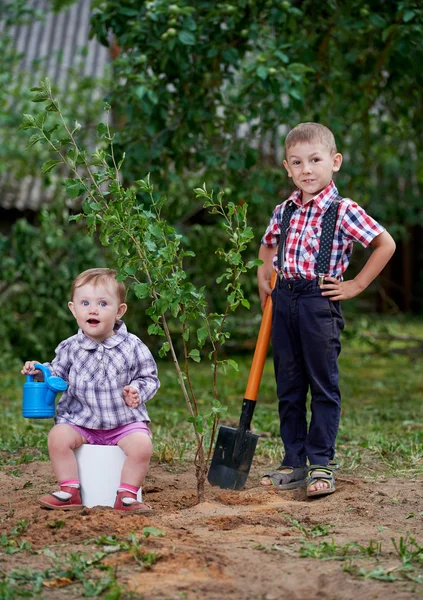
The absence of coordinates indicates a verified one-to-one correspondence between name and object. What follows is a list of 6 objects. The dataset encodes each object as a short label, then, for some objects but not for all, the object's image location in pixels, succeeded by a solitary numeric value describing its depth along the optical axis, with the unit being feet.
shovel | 12.26
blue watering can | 10.65
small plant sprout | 10.59
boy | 11.64
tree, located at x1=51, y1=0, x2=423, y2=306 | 17.04
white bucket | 10.68
